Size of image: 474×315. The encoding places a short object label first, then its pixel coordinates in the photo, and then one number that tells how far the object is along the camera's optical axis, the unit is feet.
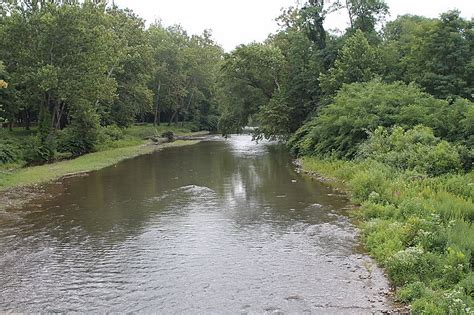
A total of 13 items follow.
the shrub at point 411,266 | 31.91
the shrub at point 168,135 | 201.60
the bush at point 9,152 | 96.75
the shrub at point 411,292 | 29.22
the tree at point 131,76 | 178.91
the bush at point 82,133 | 130.00
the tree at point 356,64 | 116.47
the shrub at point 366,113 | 83.35
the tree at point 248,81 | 146.51
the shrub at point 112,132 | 153.86
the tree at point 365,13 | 140.87
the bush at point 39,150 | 108.78
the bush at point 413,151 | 60.44
